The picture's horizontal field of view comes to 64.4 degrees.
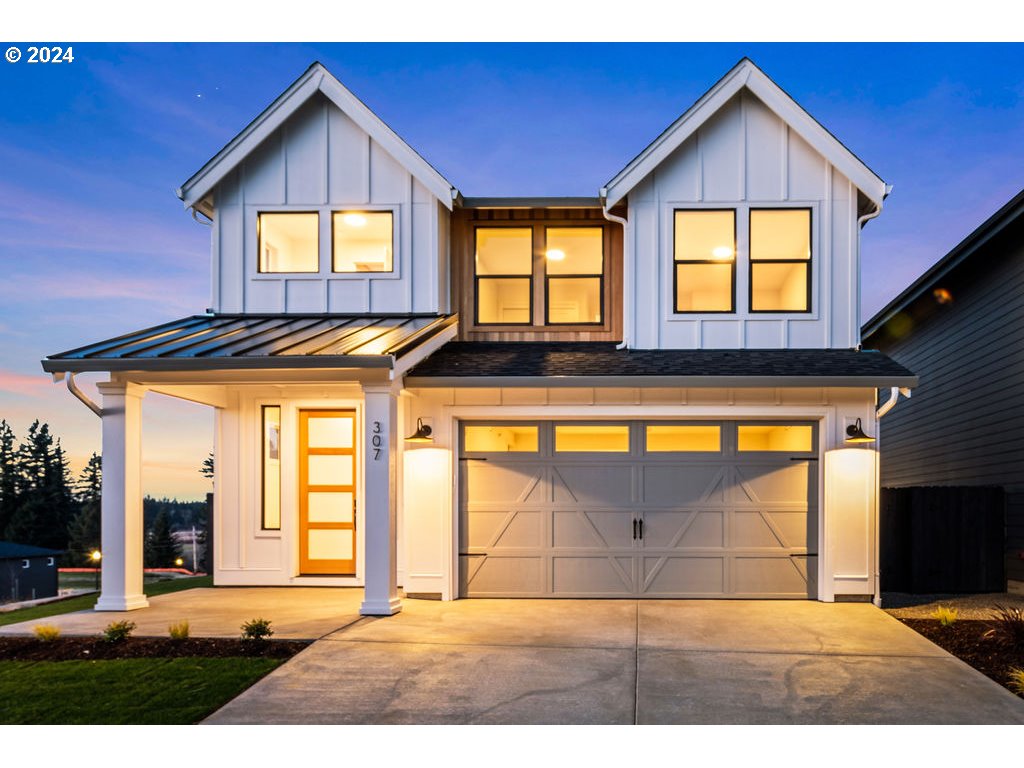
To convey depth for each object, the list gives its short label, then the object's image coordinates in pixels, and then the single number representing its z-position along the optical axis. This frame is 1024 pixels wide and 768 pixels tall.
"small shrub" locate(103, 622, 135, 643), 7.64
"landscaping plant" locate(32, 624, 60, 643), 7.75
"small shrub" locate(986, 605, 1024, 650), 7.55
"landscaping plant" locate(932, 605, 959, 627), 8.68
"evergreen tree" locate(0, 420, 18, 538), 52.47
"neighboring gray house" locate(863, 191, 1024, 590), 12.16
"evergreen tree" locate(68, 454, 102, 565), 58.75
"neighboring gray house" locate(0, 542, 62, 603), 33.50
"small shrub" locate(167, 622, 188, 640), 7.70
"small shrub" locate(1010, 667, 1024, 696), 6.25
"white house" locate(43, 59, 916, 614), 9.70
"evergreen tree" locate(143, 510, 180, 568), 64.81
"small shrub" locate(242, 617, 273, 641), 7.59
